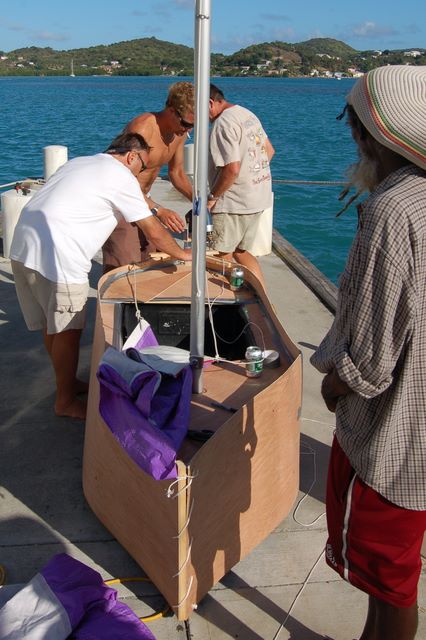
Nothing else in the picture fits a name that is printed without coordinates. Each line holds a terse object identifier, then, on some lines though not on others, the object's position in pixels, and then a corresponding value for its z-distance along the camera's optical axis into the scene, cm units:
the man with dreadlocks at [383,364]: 151
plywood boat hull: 227
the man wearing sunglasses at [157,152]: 409
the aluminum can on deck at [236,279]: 379
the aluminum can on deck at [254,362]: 282
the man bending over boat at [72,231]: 340
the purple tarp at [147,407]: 217
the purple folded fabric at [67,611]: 207
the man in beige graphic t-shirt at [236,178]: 486
